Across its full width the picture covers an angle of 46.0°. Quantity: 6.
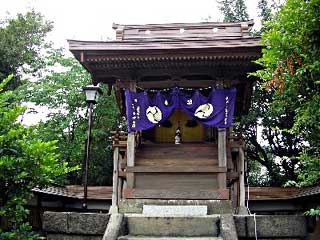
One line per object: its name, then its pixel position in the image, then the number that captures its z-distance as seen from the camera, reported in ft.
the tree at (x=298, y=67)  16.66
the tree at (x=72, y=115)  60.34
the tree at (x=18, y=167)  19.72
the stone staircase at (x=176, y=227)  24.84
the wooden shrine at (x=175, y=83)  31.60
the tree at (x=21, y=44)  66.95
